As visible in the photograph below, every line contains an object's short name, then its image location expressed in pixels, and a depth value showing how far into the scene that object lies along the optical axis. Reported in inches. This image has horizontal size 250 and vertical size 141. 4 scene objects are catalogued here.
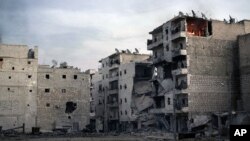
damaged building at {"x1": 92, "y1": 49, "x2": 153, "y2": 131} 2130.5
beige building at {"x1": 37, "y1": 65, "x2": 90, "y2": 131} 2078.4
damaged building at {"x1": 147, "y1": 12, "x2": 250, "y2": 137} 1590.7
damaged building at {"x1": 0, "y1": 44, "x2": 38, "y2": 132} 1956.4
